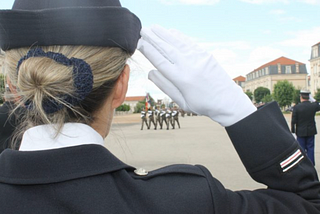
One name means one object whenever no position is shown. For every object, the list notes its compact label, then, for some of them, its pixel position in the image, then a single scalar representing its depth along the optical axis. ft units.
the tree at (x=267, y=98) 300.57
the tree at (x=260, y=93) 344.24
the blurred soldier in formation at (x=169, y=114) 74.40
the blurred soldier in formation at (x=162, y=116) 74.82
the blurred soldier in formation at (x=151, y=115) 73.35
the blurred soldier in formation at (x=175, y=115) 75.22
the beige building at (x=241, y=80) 478.84
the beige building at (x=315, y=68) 273.91
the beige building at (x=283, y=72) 352.90
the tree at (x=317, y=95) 223.71
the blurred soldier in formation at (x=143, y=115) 72.50
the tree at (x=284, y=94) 268.62
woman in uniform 3.05
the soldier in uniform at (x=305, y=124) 27.96
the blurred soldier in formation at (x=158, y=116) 73.86
